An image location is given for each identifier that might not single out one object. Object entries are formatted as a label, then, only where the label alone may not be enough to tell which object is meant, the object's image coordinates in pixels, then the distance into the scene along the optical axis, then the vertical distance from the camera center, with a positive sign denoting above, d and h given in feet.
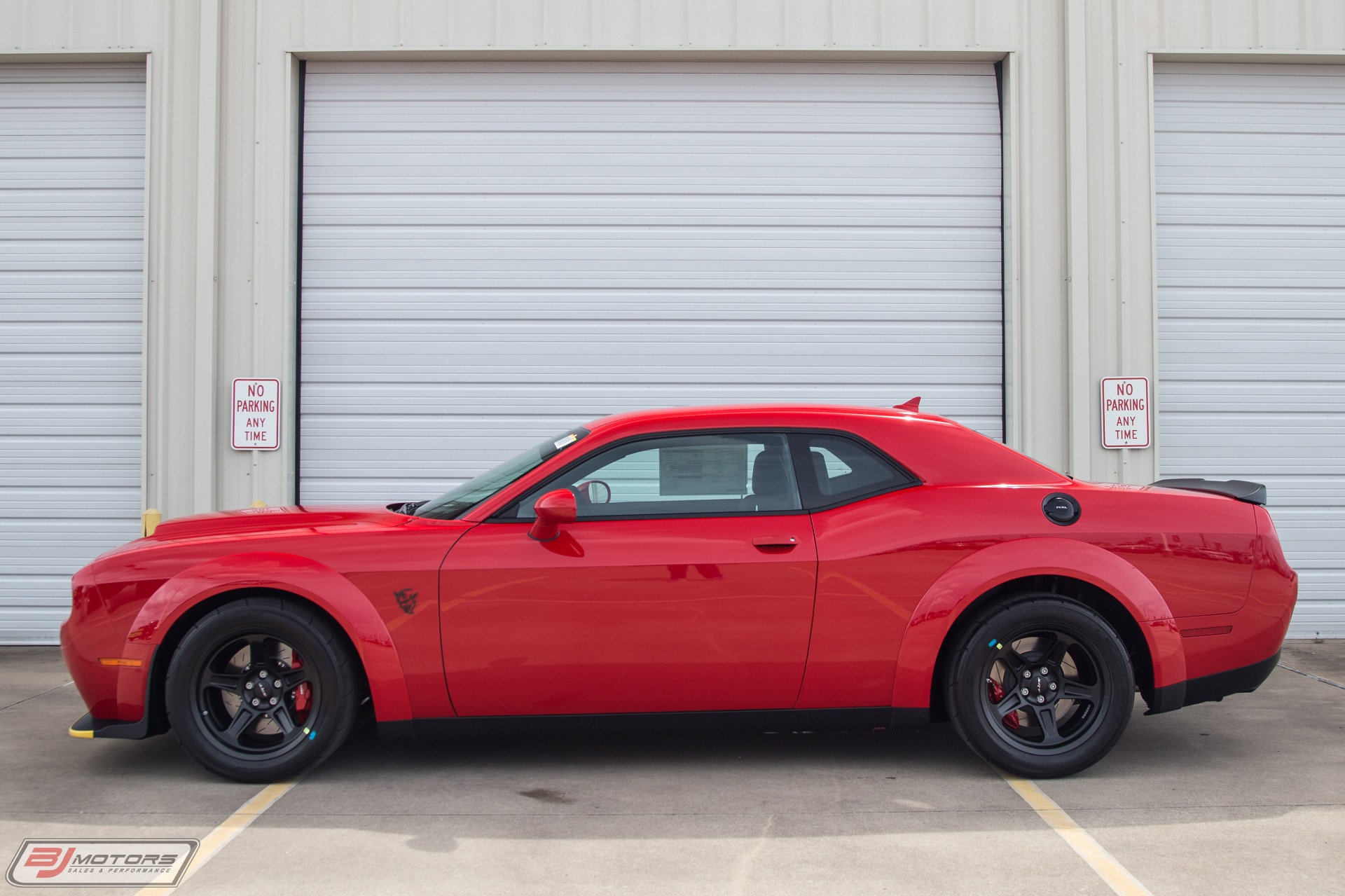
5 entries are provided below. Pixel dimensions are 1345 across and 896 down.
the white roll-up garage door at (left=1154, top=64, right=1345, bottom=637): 23.43 +4.20
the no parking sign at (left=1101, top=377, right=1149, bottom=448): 22.89 +1.29
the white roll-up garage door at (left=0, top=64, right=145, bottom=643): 23.04 +3.35
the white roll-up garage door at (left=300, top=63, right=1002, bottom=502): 23.29 +5.20
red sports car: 12.12 -1.80
